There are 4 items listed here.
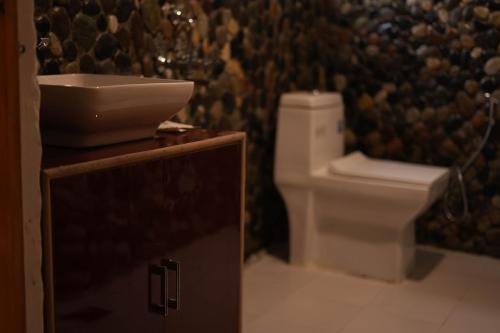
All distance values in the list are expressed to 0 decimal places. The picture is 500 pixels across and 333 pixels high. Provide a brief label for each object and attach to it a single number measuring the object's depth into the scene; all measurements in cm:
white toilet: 294
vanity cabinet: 143
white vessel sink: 153
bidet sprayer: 318
